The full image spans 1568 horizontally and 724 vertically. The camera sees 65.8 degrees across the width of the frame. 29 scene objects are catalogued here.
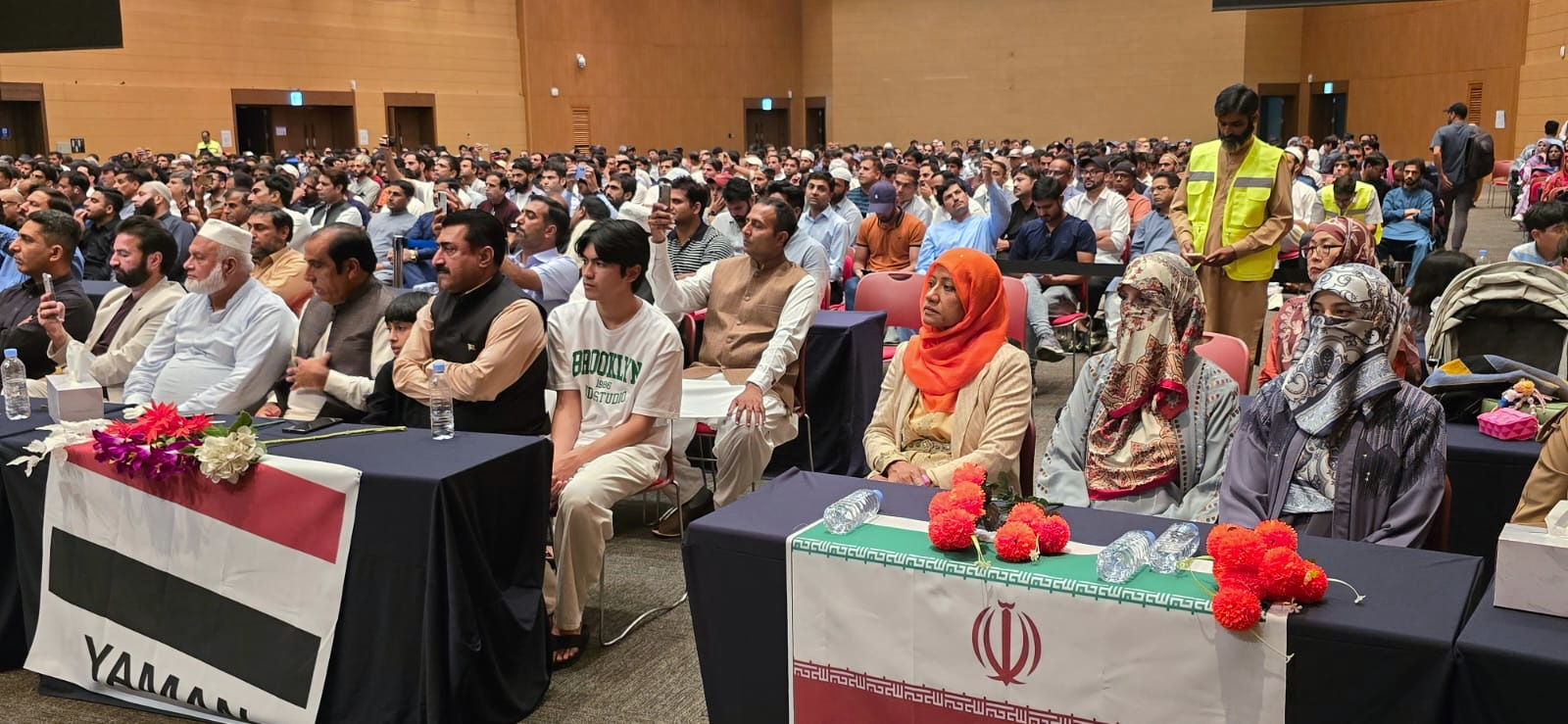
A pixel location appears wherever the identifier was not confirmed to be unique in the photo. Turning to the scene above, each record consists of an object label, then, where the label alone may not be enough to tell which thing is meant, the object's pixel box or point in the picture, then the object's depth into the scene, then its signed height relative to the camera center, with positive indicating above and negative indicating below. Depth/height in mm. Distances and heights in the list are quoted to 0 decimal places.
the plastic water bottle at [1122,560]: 2158 -661
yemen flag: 3094 -1034
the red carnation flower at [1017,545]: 2262 -656
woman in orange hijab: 3451 -557
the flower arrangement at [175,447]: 3123 -646
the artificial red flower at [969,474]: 2562 -596
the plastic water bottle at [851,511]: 2471 -656
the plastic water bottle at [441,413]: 3369 -602
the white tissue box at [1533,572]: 1950 -625
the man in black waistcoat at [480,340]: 3842 -463
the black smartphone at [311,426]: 3476 -655
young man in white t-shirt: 3826 -607
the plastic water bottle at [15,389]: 3842 -592
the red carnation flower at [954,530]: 2312 -643
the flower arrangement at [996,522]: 2271 -637
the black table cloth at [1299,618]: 1922 -737
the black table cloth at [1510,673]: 1823 -736
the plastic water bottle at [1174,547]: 2189 -657
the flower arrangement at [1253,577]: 1971 -636
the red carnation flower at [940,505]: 2381 -615
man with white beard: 4293 -489
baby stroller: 4098 -446
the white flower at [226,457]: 3109 -657
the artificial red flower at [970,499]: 2373 -600
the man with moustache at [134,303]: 4805 -410
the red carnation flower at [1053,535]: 2295 -648
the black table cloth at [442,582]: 2971 -974
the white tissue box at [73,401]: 3643 -602
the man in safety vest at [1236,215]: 4719 -105
